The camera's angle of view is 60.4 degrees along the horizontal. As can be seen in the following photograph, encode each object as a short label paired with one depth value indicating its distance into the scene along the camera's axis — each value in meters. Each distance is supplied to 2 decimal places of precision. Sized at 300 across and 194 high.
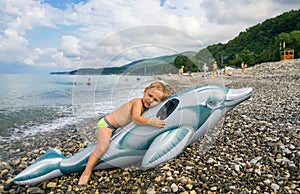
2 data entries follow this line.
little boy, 3.48
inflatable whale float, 3.55
